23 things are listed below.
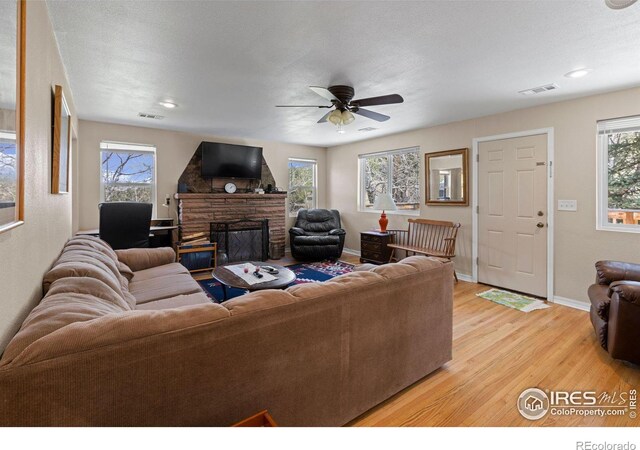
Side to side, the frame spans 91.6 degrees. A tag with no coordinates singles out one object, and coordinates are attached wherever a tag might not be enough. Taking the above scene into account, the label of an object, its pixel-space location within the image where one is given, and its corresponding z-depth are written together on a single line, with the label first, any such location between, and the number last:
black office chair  3.82
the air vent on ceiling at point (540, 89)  3.14
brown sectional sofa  0.92
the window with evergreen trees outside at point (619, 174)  3.24
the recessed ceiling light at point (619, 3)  1.77
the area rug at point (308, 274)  4.01
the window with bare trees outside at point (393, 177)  5.56
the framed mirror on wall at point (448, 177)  4.60
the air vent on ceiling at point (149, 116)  4.29
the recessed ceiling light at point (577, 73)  2.74
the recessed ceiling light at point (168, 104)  3.77
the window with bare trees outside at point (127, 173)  4.90
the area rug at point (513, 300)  3.56
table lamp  5.48
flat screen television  5.50
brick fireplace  5.28
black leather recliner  5.71
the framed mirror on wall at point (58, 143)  2.02
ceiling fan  2.89
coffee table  2.81
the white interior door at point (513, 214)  3.85
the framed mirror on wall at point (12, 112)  1.02
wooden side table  5.47
